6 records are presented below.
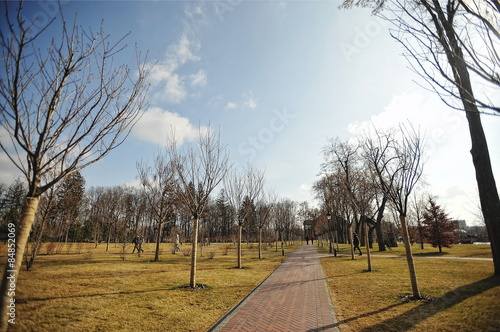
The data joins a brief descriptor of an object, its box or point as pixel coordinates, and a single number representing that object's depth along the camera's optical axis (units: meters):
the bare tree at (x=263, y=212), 21.14
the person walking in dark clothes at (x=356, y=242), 22.12
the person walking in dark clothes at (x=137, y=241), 21.95
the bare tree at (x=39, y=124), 2.75
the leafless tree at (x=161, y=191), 18.67
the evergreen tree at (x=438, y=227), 21.70
